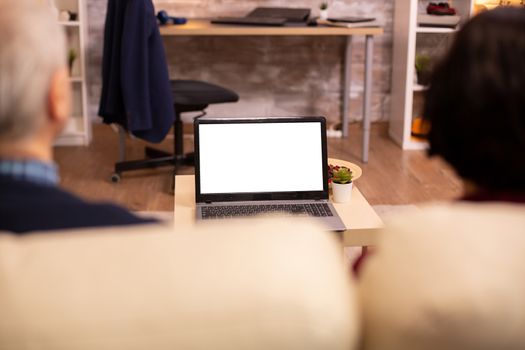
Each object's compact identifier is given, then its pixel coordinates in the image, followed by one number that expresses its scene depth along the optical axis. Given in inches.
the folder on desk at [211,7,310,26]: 167.9
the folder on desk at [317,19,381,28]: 169.8
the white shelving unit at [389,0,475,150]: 188.1
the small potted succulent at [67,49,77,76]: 189.9
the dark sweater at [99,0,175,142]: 148.8
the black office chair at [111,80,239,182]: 159.6
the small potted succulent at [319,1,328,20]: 186.9
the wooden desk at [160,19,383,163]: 164.4
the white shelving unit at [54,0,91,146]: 186.5
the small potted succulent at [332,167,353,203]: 93.7
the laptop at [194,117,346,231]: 92.3
